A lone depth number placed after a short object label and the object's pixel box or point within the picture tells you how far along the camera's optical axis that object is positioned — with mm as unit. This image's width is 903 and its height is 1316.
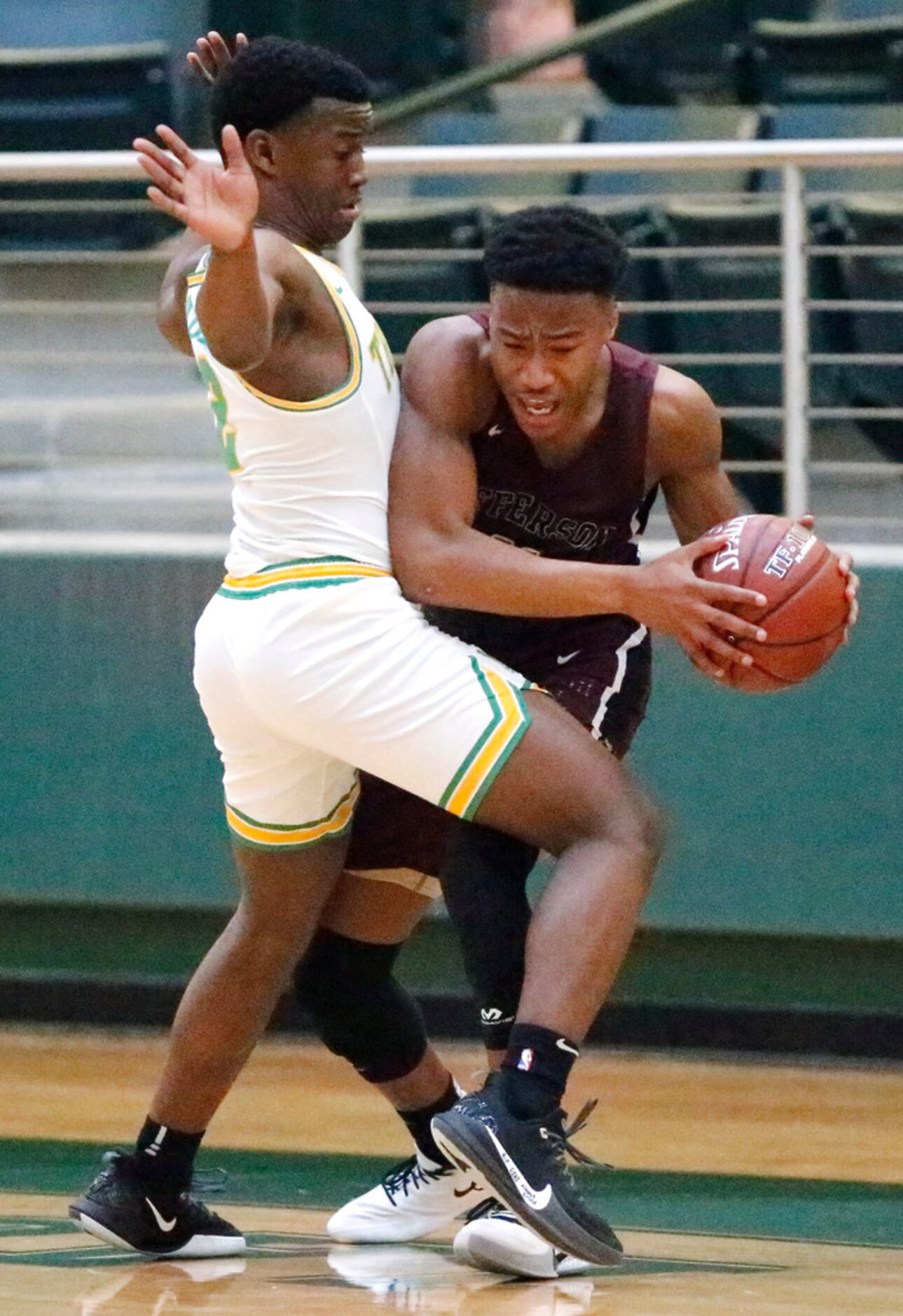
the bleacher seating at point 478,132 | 13734
